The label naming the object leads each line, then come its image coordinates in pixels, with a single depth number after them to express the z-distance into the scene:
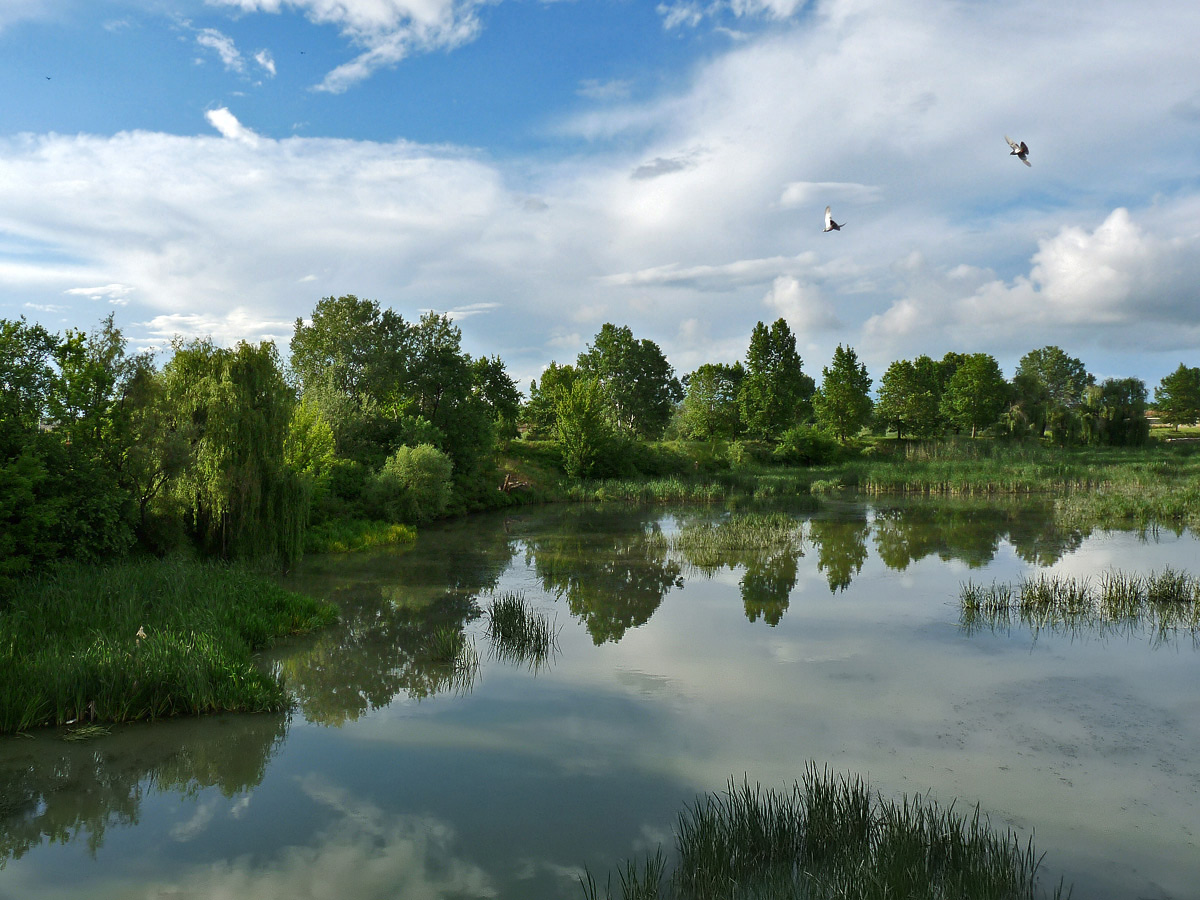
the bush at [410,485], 28.89
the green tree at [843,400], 63.94
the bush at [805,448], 57.28
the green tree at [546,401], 58.31
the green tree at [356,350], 37.12
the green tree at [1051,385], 65.69
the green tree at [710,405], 61.38
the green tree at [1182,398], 77.38
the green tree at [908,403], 66.00
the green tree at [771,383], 61.69
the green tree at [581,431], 47.03
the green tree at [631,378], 63.34
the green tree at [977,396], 67.19
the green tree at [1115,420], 62.34
